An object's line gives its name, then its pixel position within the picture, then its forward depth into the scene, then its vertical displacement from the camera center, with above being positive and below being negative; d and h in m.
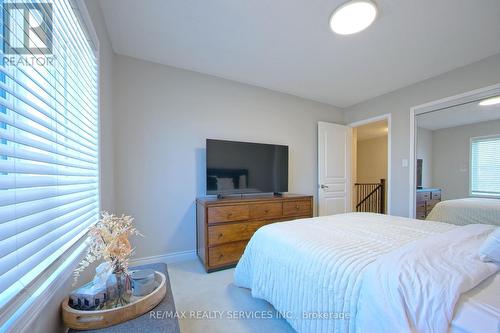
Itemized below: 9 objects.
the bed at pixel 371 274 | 0.79 -0.50
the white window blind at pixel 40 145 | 0.65 +0.09
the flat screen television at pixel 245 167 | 2.70 -0.01
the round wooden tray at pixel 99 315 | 0.86 -0.62
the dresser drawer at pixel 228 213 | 2.38 -0.55
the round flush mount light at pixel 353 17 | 1.63 +1.23
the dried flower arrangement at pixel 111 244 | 0.95 -0.36
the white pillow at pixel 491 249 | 0.96 -0.38
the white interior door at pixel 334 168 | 3.69 -0.03
